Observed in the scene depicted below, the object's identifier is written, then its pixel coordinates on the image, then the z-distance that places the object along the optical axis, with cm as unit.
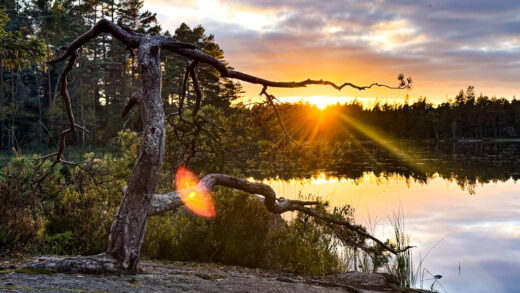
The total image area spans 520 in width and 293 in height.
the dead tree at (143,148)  511
